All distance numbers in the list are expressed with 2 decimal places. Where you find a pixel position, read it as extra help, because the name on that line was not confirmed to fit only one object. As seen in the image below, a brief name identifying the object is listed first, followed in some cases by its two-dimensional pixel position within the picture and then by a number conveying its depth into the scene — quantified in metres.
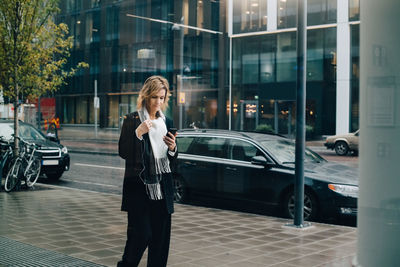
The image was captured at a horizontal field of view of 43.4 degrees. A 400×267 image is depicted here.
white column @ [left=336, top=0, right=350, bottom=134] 25.42
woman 4.08
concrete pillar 4.29
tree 11.22
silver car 23.48
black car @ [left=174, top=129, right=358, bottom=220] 8.16
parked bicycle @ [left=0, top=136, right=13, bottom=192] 11.33
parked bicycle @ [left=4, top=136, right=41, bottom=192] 10.89
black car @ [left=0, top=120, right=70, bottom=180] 13.41
